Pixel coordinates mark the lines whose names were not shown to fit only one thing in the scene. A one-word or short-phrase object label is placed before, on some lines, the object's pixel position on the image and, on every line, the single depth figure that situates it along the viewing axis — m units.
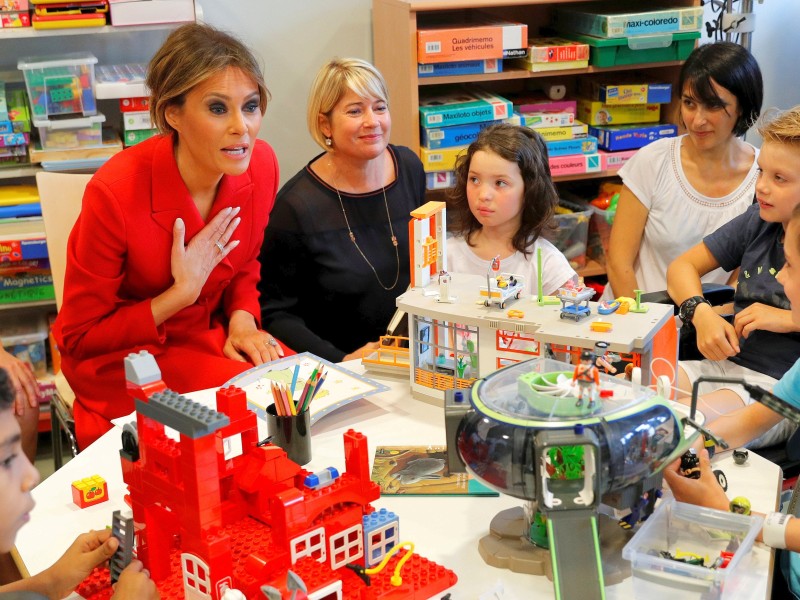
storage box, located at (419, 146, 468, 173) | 3.04
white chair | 2.33
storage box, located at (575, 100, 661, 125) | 3.31
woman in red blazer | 1.96
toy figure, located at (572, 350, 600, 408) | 1.20
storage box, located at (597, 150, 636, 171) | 3.28
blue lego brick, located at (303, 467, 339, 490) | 1.19
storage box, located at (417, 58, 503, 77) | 3.01
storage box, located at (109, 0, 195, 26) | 2.75
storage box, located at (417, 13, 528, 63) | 2.96
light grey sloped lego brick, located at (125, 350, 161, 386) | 1.21
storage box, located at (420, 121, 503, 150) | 3.04
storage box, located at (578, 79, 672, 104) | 3.26
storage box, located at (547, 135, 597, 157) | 3.23
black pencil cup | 1.53
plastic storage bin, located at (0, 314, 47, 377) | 2.98
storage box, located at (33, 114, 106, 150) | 2.81
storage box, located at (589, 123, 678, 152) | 3.28
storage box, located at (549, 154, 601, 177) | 3.23
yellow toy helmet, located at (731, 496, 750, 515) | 1.33
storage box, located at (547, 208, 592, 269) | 3.22
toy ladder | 1.23
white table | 1.26
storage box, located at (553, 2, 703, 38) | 3.08
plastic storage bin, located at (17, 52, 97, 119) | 2.79
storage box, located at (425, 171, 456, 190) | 3.11
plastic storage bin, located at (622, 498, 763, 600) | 1.17
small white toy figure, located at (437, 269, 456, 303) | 1.69
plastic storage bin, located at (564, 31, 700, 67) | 3.12
